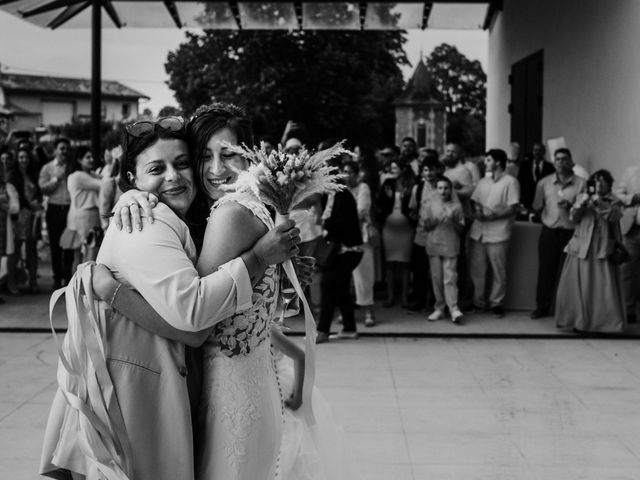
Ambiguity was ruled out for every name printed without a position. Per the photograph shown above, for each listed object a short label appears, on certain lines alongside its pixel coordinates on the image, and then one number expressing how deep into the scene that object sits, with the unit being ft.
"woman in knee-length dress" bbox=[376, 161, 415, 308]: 34.47
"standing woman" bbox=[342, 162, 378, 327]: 31.71
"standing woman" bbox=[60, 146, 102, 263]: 36.14
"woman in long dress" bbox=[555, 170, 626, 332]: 29.55
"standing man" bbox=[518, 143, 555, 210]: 40.65
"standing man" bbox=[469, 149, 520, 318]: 33.12
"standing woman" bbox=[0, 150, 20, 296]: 36.19
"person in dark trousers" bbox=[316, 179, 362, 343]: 28.27
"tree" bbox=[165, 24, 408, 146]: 105.70
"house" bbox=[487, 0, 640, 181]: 35.40
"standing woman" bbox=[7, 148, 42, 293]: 37.52
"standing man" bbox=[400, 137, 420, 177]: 40.93
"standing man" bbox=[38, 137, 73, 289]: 38.52
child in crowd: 32.45
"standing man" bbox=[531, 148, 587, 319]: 31.76
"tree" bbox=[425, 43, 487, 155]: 268.62
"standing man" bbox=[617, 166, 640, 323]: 31.65
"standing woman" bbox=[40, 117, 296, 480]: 8.00
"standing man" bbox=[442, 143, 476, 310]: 34.91
